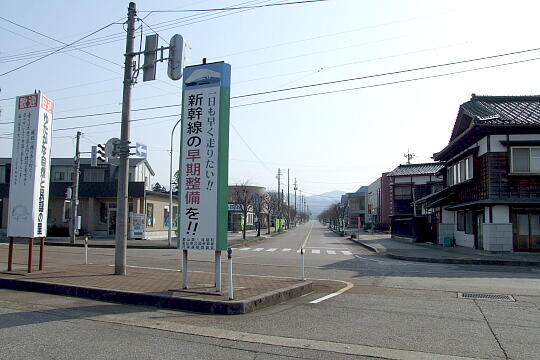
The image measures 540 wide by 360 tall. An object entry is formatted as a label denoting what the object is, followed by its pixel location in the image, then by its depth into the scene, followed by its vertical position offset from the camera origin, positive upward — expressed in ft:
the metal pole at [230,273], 28.58 -3.43
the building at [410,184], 178.34 +14.88
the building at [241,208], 153.69 +4.29
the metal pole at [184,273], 32.58 -3.89
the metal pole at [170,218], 100.39 -0.15
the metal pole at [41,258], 42.36 -3.90
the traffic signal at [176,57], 38.22 +13.31
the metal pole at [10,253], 41.98 -3.46
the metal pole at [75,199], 101.04 +3.68
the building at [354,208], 355.99 +10.40
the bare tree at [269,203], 197.17 +7.56
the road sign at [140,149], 42.76 +6.41
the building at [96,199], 128.16 +5.17
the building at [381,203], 229.45 +9.51
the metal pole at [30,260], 40.74 -3.93
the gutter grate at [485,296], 34.17 -5.61
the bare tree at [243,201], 145.59 +6.10
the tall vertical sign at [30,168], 41.11 +4.33
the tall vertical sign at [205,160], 31.30 +4.00
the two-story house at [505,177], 77.51 +7.97
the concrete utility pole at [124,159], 40.57 +5.23
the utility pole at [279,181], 243.48 +22.00
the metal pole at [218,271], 30.76 -3.49
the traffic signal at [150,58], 40.65 +14.10
